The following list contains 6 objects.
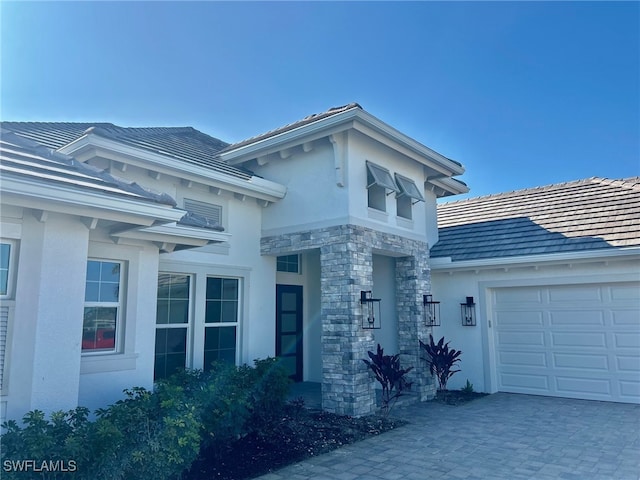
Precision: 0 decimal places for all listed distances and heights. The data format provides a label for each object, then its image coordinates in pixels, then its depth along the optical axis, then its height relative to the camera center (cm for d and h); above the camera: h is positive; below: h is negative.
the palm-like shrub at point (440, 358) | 966 -106
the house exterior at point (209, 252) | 439 +94
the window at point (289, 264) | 1083 +119
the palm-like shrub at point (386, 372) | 798 -112
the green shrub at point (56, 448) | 366 -115
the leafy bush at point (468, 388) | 1014 -183
